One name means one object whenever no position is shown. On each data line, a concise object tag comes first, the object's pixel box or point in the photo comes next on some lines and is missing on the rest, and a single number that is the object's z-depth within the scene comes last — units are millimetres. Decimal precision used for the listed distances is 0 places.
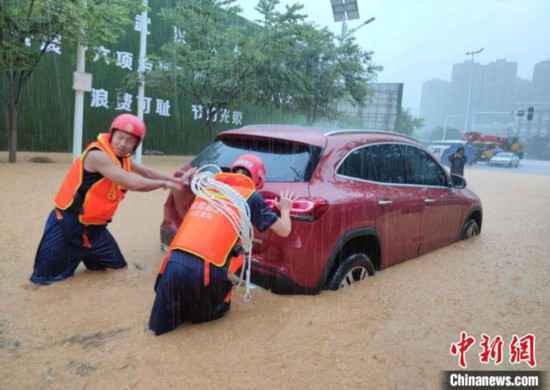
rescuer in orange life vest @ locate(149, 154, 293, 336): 2812
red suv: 3221
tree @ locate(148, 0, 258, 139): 13523
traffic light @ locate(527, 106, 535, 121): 28578
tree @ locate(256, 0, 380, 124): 13734
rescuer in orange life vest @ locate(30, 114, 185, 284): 3416
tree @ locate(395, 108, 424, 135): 37125
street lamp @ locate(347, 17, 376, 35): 17078
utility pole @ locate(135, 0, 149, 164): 12967
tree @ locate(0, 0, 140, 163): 10375
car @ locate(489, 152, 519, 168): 33375
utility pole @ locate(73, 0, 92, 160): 11633
